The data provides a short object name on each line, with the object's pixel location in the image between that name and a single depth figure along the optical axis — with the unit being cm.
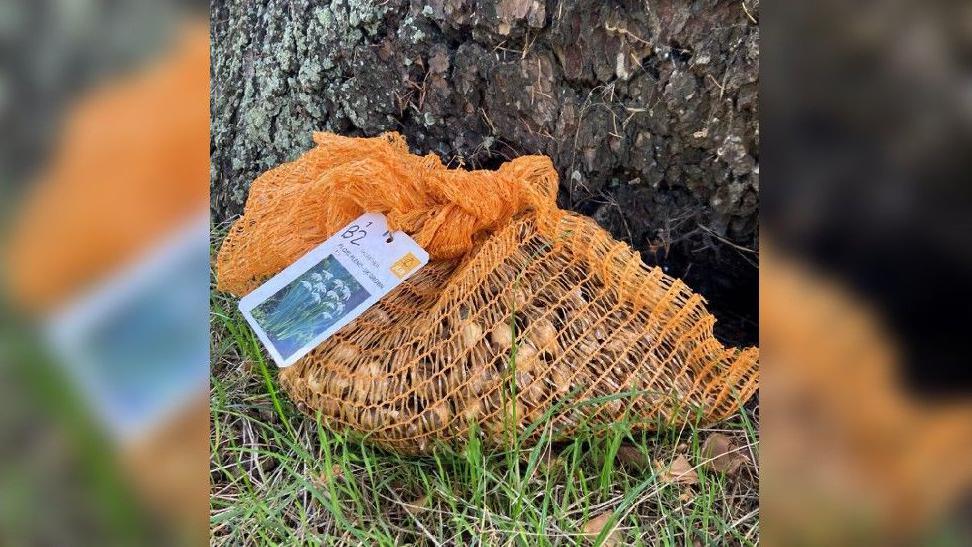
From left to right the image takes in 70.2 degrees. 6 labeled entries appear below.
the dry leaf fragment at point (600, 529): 82
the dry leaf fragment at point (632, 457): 91
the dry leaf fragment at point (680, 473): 88
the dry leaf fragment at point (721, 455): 91
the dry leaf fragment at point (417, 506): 87
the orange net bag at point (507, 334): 89
